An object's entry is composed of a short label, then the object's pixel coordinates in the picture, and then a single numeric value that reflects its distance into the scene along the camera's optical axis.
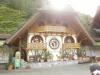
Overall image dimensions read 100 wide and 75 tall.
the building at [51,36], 7.95
